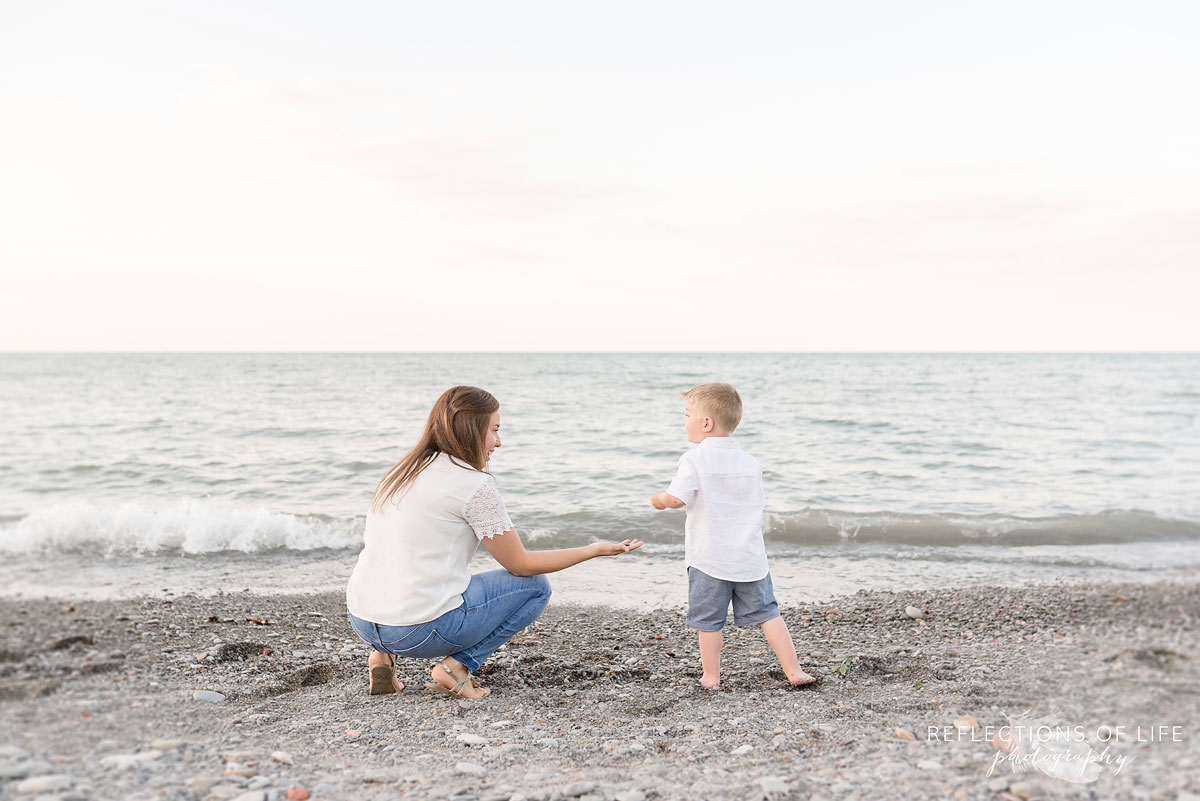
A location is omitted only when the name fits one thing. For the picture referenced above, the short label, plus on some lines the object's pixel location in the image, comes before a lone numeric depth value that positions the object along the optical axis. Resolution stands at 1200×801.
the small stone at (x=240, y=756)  2.56
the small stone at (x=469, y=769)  2.59
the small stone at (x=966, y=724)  2.93
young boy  3.71
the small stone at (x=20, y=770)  2.14
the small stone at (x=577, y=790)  2.39
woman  3.21
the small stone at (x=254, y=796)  2.21
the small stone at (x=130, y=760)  2.36
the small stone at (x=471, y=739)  2.91
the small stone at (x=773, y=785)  2.41
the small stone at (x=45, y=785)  2.10
